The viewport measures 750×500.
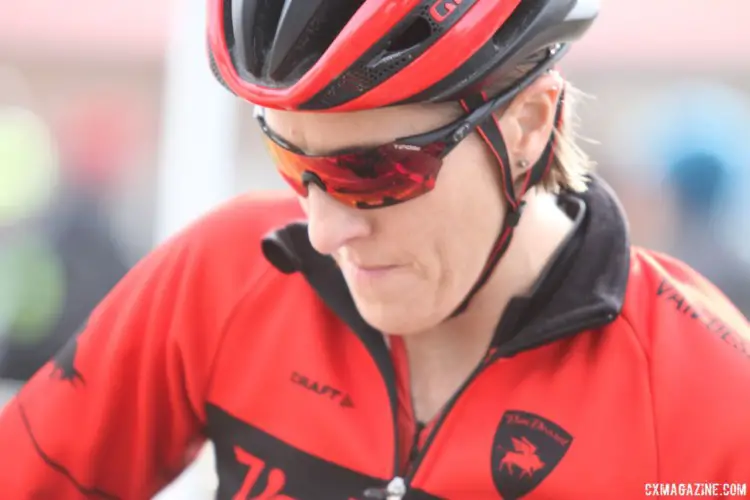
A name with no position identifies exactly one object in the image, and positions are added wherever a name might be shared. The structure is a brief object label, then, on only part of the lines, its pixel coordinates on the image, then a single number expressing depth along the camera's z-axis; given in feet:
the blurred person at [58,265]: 18.70
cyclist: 6.11
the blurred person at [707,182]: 17.11
